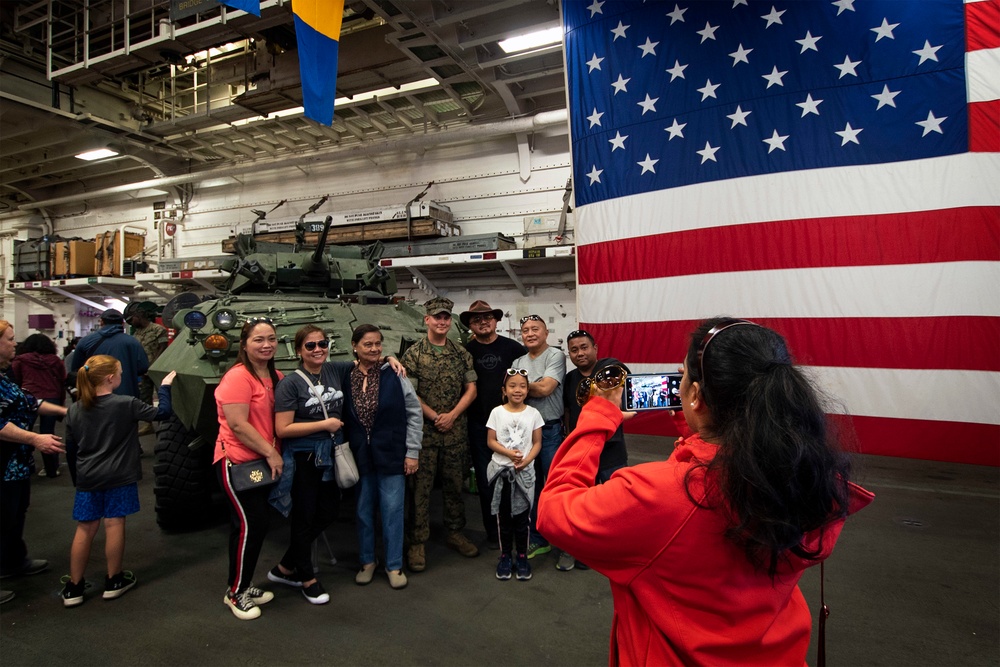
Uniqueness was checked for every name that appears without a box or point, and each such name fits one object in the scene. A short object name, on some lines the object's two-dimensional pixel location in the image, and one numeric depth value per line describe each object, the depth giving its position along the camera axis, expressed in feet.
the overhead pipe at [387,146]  27.55
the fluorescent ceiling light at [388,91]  27.87
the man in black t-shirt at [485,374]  12.03
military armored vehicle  11.69
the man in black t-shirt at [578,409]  10.47
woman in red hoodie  2.76
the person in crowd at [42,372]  17.90
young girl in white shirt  10.62
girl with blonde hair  9.48
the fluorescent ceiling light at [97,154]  37.64
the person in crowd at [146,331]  22.91
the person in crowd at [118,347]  16.26
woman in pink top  8.91
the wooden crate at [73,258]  41.93
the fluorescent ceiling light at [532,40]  22.89
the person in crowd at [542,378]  11.53
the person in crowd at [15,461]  9.57
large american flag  11.06
